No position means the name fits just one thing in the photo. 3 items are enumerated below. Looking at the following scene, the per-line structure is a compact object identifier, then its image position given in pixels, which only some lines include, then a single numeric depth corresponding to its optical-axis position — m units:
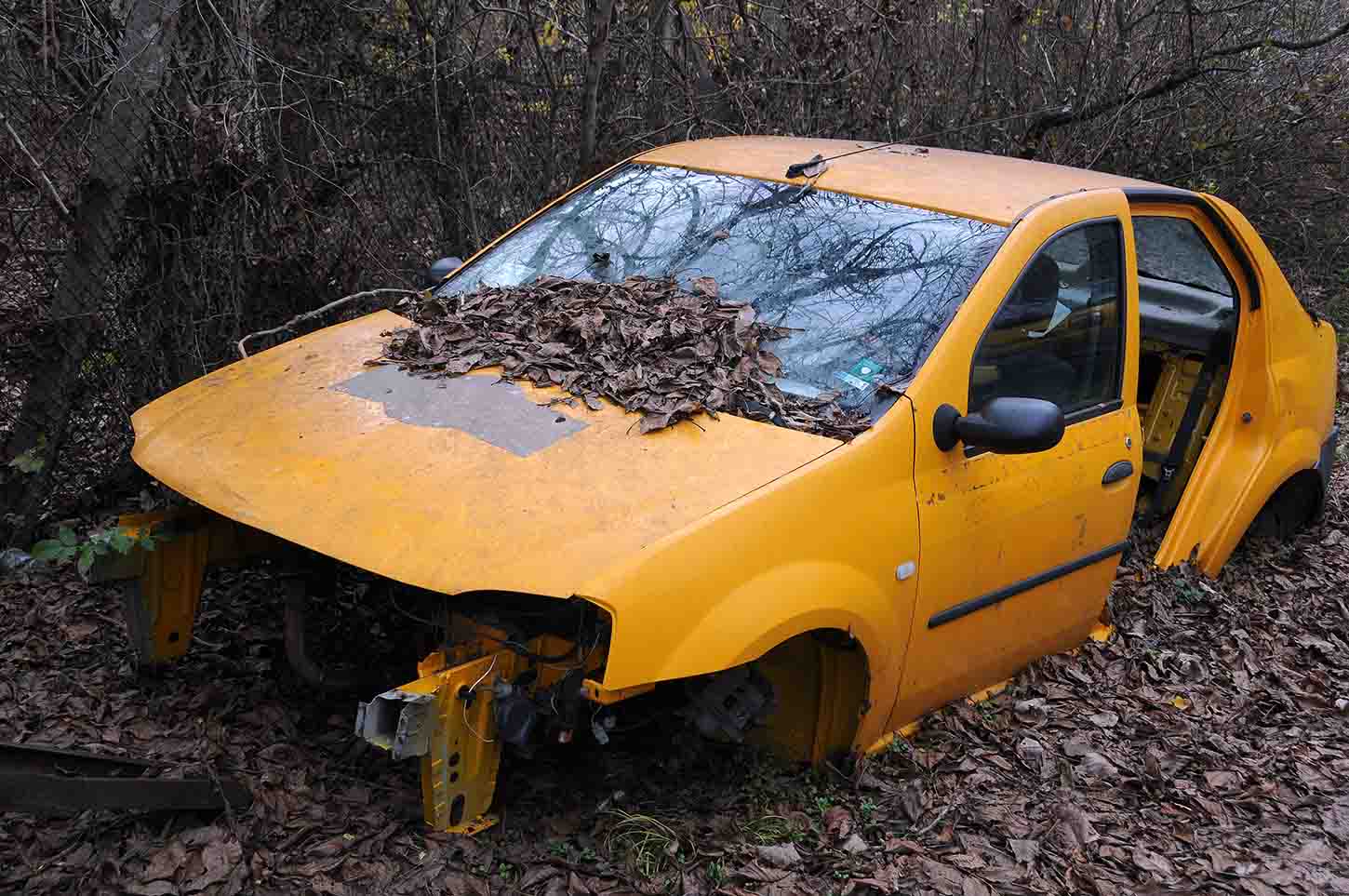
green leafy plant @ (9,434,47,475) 4.75
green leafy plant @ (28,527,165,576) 3.42
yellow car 3.05
